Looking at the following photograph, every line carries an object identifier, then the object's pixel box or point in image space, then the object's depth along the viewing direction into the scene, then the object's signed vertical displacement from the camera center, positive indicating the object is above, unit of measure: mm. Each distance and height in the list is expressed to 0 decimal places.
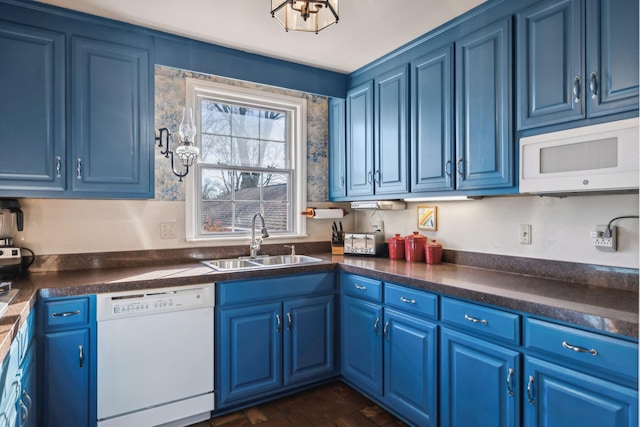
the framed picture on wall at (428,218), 2758 -42
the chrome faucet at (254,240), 2813 -203
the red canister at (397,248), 2818 -267
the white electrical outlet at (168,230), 2617 -115
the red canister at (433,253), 2572 -280
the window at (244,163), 2832 +417
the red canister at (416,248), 2668 -254
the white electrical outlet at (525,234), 2154 -129
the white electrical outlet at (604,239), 1777 -134
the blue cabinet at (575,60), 1508 +669
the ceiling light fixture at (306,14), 1536 +877
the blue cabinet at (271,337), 2268 -804
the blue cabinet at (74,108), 1945 +595
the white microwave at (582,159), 1432 +221
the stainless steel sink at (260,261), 2740 -364
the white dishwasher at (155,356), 1935 -781
